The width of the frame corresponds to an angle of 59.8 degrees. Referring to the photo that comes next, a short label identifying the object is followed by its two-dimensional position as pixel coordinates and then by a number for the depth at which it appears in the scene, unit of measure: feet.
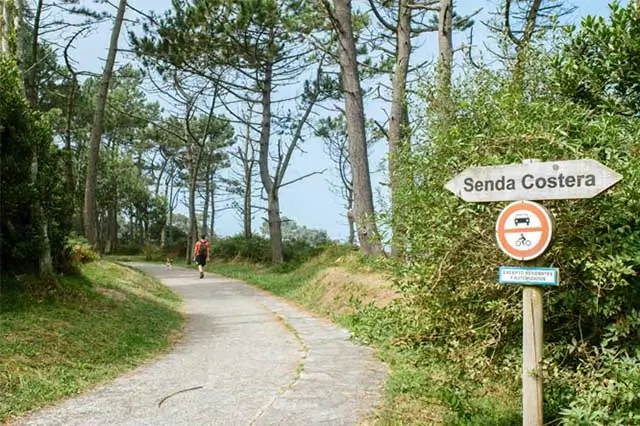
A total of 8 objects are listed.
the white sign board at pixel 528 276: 10.05
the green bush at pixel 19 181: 26.35
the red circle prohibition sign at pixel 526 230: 10.19
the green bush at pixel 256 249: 74.29
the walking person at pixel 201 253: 61.66
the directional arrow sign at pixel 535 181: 9.95
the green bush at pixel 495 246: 10.67
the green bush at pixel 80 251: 33.44
